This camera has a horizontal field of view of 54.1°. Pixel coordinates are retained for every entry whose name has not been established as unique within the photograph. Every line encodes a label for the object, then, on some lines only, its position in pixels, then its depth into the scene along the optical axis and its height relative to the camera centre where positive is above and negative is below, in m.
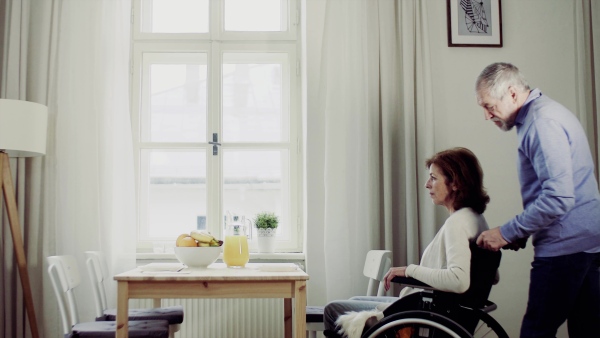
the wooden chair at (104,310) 2.55 -0.49
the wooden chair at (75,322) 2.16 -0.48
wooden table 2.03 -0.30
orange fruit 2.34 -0.16
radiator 3.11 -0.62
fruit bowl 2.33 -0.22
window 3.43 +0.47
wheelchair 1.75 -0.34
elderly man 1.75 -0.10
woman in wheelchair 1.83 -0.15
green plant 3.23 -0.11
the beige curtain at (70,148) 3.01 +0.28
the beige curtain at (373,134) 3.06 +0.35
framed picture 3.28 +0.98
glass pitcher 2.46 -0.21
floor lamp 2.70 +0.27
